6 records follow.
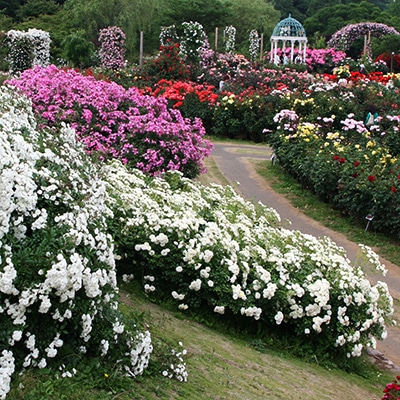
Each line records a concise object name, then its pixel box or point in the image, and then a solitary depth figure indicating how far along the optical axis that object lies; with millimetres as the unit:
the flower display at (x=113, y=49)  27500
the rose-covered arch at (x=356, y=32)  38844
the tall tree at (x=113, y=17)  37156
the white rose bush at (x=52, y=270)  3461
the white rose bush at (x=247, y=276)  5809
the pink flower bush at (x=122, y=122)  9891
